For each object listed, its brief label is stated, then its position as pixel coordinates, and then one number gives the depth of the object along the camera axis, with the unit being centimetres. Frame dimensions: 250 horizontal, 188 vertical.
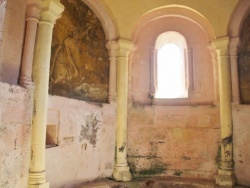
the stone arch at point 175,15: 612
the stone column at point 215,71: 591
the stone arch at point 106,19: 577
